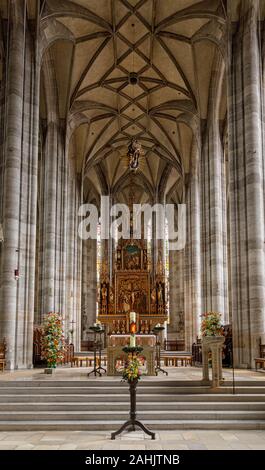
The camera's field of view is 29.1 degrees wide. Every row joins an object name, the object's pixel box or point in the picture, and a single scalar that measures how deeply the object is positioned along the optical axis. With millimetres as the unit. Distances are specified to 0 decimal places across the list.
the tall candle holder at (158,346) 14073
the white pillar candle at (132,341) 9742
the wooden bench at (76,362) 18572
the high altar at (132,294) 29250
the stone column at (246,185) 15953
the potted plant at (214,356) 10514
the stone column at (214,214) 24062
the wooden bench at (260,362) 13773
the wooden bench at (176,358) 18486
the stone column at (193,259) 30391
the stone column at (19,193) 16219
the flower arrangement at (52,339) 14023
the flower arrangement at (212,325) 15438
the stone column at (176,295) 36625
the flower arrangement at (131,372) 8656
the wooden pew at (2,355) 15219
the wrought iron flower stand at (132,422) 7953
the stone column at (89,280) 37938
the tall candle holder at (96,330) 13461
